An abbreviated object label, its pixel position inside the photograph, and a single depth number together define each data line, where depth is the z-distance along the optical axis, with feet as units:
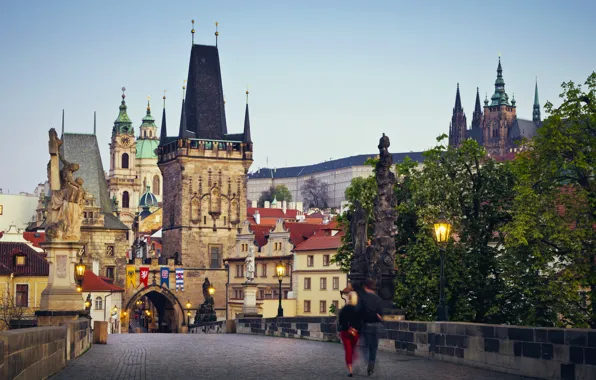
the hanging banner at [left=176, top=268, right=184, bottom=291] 370.12
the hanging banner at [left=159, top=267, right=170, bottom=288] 369.91
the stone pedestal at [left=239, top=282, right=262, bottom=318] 164.29
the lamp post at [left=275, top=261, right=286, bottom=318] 158.53
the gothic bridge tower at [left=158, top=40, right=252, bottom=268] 378.73
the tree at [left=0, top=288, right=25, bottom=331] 205.54
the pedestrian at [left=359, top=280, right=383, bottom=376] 60.49
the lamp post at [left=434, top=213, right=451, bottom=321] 92.04
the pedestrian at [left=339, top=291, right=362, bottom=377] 61.00
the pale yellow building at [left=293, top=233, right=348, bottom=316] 311.47
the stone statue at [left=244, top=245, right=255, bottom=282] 182.29
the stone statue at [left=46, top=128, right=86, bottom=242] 90.53
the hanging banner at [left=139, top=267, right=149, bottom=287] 369.09
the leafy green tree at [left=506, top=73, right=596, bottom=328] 135.85
